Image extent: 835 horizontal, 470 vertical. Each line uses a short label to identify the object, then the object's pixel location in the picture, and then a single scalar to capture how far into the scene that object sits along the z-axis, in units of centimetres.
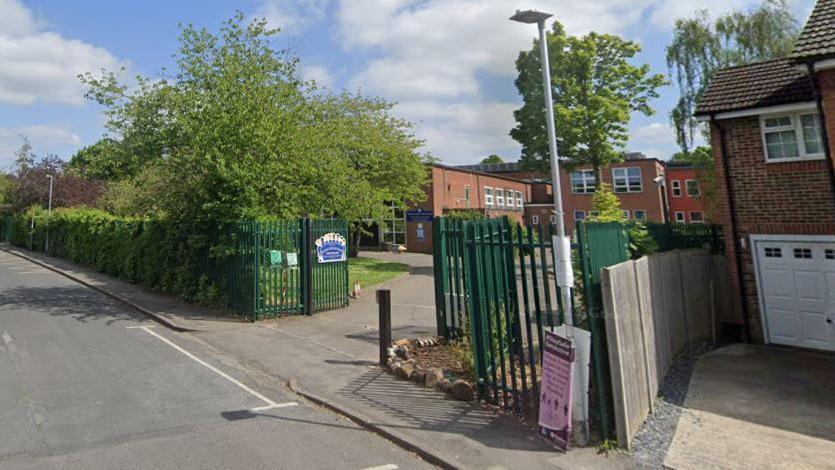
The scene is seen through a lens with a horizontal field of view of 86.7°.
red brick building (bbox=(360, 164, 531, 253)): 3606
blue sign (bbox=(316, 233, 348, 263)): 1219
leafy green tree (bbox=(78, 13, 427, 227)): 1170
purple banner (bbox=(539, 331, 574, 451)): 436
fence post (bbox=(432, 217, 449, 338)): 762
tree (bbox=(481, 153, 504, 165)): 8825
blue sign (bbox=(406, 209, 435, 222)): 3588
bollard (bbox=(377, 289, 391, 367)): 730
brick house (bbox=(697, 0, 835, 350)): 927
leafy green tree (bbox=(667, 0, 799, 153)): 2008
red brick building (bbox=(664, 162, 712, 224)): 4684
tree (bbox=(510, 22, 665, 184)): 2369
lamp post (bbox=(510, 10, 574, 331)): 448
